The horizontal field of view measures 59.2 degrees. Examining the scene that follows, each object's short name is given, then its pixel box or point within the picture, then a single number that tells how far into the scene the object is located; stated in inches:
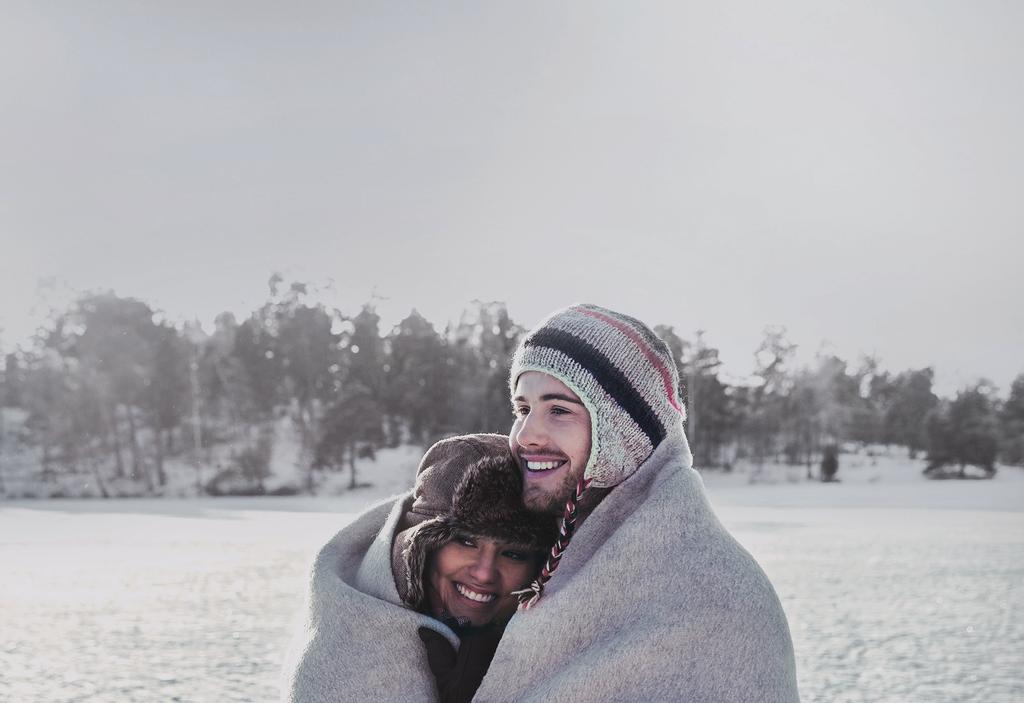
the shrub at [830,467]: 1362.0
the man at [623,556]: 65.9
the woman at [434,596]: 78.3
